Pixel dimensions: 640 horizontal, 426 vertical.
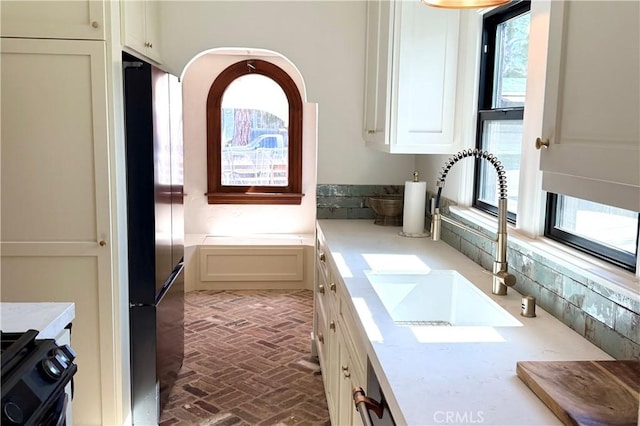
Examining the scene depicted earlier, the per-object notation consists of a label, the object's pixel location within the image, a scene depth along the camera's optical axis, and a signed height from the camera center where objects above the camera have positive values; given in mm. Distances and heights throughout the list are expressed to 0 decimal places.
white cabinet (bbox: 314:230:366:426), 2023 -881
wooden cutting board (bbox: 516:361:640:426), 1149 -542
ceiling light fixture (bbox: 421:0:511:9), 1959 +456
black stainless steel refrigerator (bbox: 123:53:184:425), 2668 -469
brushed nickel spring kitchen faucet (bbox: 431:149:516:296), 2080 -393
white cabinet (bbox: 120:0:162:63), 2656 +531
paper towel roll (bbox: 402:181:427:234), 3336 -402
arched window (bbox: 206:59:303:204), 5758 -26
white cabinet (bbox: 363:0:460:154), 3008 +317
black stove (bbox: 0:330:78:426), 1282 -591
